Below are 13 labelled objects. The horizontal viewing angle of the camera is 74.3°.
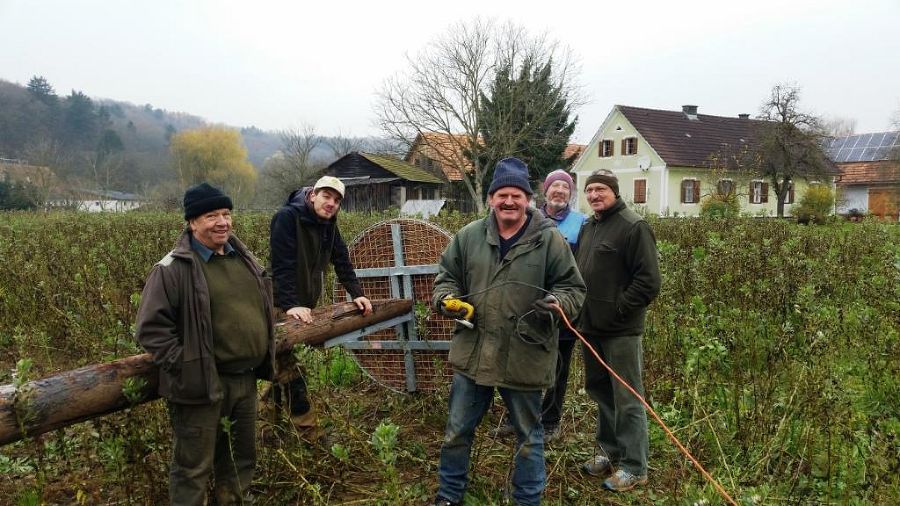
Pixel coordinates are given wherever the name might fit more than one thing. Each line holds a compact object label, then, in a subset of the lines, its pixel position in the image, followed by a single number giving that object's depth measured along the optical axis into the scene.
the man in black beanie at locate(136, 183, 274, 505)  2.70
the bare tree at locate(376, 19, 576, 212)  33.75
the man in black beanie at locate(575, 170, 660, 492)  3.45
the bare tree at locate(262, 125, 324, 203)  48.34
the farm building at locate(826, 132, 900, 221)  38.77
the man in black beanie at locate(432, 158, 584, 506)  3.02
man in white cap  3.87
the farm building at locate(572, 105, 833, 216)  36.06
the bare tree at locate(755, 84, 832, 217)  27.41
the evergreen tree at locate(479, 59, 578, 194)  32.91
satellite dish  36.75
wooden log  2.47
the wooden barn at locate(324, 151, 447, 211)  36.16
